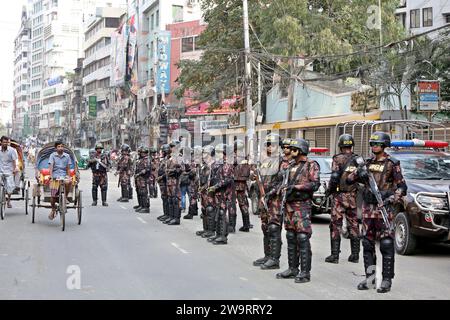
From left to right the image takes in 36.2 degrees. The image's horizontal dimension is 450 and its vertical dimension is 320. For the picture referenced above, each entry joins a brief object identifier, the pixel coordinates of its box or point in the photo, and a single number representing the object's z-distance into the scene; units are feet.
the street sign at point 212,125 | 160.62
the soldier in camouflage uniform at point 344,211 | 34.24
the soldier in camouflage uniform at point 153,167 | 65.10
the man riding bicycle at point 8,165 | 53.01
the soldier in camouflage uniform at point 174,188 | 51.98
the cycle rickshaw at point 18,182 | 52.17
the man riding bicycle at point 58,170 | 48.08
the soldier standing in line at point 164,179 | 54.60
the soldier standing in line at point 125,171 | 71.31
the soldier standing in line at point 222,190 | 41.27
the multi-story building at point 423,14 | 191.11
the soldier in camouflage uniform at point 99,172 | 68.13
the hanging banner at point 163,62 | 193.67
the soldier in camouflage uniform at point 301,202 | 28.73
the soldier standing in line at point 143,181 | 61.98
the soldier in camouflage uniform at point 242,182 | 48.24
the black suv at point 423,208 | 35.14
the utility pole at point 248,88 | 88.58
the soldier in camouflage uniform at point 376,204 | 26.68
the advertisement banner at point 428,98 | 64.64
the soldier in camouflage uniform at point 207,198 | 43.57
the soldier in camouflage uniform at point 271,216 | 31.96
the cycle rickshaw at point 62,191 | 46.62
